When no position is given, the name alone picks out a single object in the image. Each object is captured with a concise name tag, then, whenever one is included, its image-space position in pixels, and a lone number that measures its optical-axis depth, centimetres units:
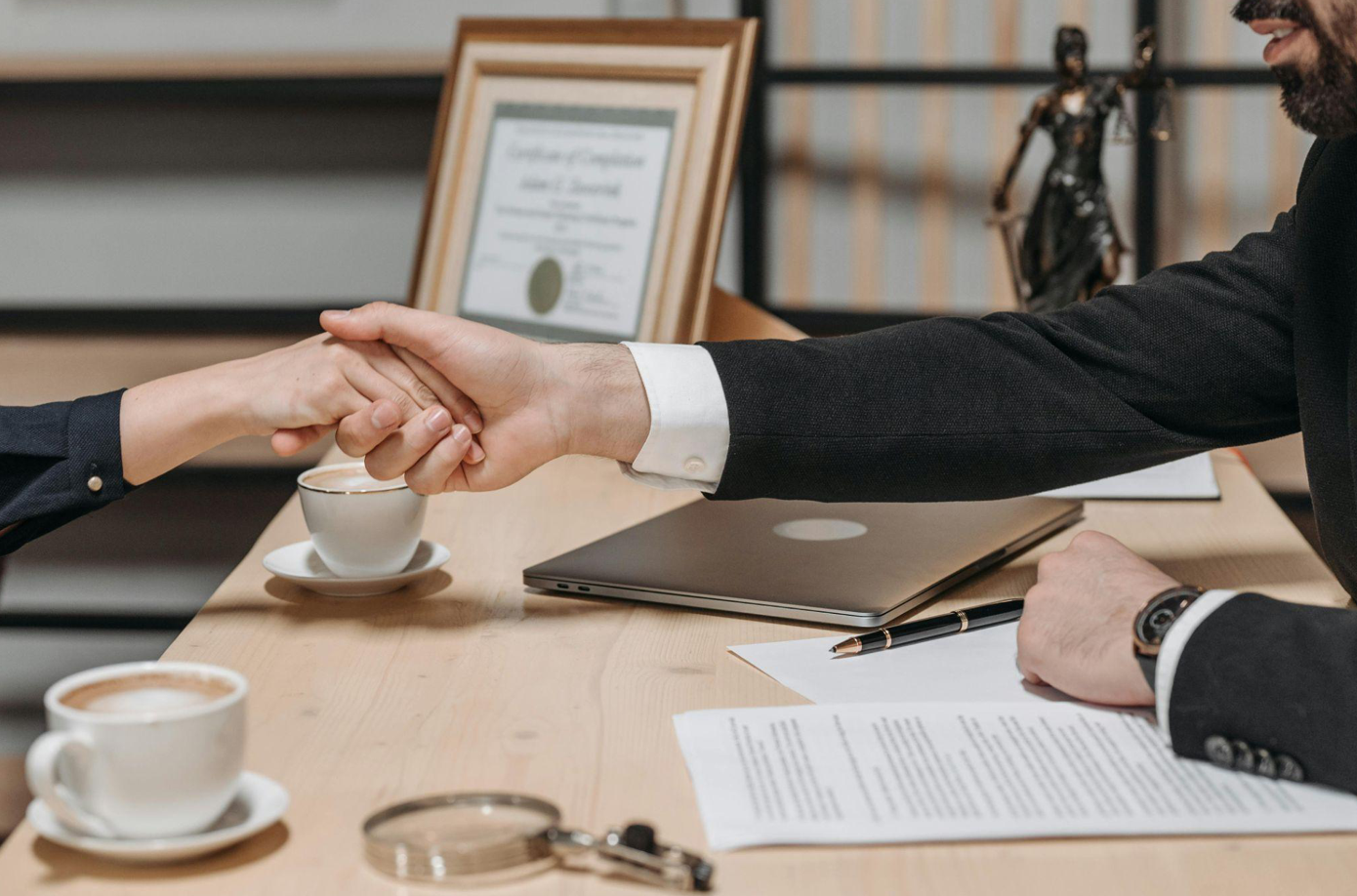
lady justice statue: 162
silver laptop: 97
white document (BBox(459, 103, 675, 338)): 164
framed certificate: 160
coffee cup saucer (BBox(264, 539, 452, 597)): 101
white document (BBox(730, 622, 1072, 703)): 81
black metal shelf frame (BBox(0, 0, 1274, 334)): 204
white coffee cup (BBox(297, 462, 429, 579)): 100
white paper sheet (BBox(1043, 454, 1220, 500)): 132
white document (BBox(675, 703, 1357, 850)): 64
